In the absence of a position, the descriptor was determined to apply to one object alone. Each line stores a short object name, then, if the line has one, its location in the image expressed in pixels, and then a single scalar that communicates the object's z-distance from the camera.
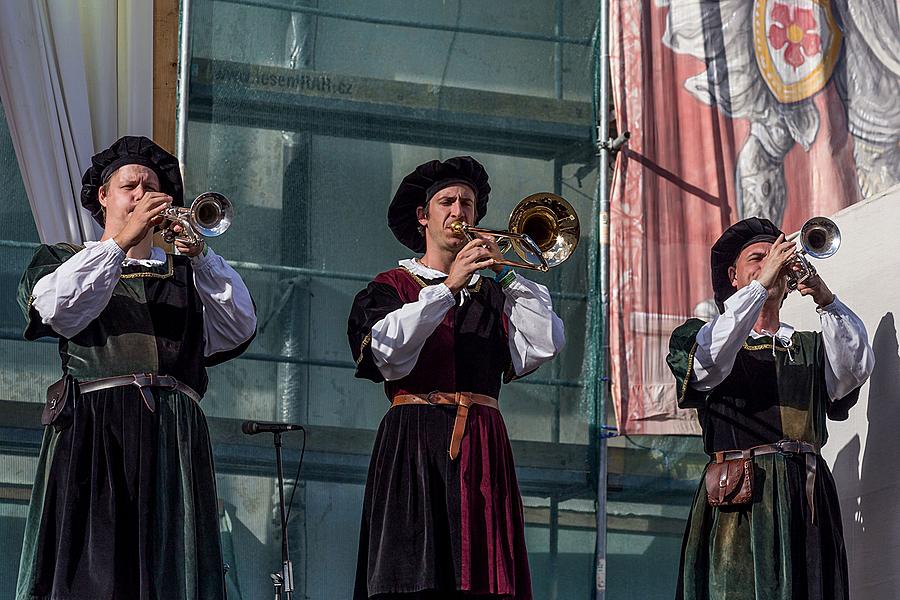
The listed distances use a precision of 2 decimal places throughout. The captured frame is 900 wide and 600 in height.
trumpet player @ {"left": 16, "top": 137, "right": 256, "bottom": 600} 8.04
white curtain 11.29
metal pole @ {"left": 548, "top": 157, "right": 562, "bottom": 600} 12.16
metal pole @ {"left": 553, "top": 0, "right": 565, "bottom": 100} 13.07
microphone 10.07
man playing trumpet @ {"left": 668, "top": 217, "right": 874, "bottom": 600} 9.20
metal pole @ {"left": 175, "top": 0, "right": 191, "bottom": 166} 11.88
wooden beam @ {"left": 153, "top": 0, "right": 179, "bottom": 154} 12.00
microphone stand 9.74
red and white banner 12.66
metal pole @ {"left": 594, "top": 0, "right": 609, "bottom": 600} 12.16
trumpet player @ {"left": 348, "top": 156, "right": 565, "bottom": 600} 8.44
